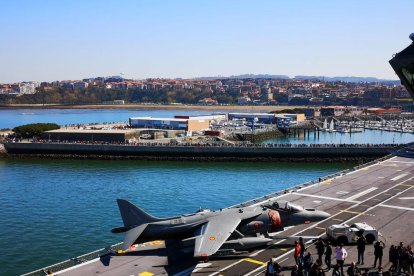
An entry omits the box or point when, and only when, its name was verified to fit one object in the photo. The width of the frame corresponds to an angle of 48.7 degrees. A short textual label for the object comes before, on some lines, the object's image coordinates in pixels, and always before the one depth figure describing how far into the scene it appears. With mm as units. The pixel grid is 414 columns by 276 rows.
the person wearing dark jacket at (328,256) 22047
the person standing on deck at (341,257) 21806
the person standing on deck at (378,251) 21828
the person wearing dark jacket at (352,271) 19188
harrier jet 25016
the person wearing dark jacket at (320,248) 22791
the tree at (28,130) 103750
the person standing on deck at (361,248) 22547
